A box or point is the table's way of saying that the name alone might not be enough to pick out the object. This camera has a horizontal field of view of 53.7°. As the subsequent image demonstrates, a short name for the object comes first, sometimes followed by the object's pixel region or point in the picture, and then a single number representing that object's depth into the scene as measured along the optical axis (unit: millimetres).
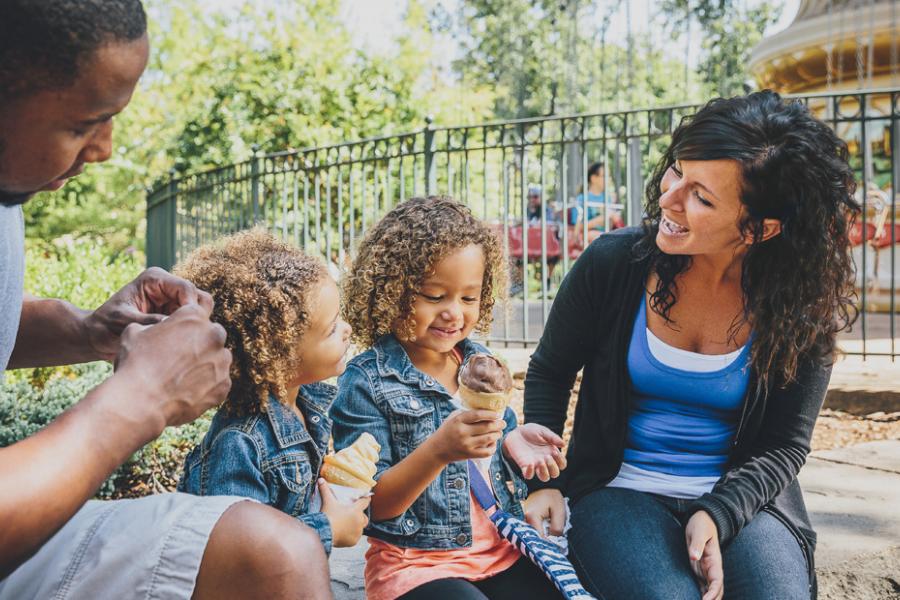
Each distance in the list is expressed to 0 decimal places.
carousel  8797
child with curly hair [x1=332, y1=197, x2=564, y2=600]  2143
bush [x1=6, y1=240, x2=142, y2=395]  5469
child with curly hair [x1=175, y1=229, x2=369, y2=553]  1962
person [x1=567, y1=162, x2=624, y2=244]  9579
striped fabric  2119
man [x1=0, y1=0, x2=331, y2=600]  1227
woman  2307
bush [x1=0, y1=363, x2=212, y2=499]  3773
